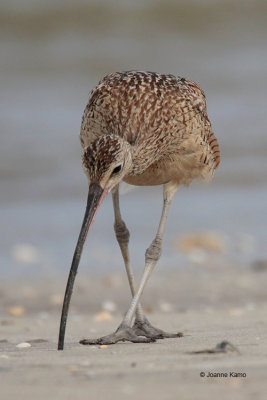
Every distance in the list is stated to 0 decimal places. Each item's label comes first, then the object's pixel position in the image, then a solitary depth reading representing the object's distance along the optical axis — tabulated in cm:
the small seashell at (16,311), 1801
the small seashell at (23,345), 1289
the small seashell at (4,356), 1137
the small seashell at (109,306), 1858
